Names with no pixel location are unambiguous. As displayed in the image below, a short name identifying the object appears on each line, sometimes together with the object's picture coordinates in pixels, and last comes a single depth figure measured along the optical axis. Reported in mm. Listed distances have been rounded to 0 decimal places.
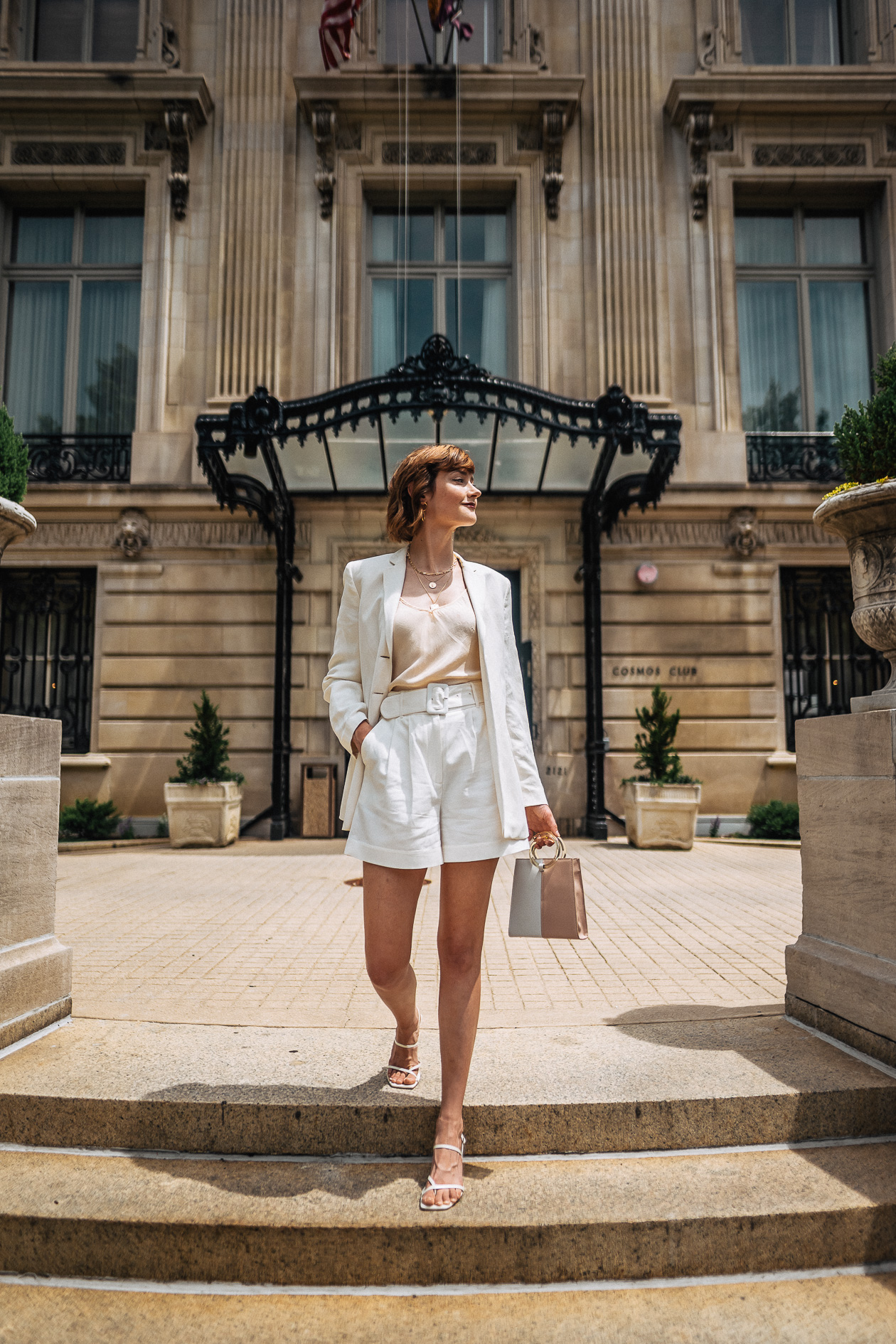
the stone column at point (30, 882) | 3395
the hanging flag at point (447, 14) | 12922
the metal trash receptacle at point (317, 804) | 12188
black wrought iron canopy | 10922
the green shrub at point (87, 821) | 11898
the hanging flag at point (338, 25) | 12672
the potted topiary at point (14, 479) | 3623
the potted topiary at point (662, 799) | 10906
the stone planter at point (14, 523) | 3523
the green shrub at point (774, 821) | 12008
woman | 2635
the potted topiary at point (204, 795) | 11281
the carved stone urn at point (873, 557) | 3441
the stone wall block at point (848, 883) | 3240
